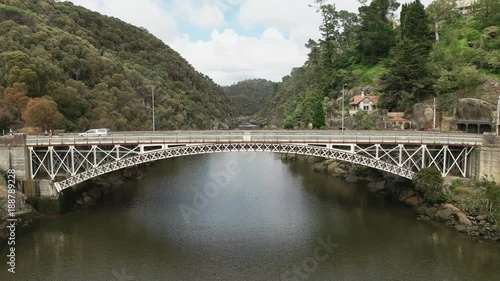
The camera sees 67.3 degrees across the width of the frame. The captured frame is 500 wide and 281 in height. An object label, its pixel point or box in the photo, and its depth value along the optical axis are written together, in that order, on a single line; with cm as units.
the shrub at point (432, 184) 3503
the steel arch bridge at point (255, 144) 3606
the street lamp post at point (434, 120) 5261
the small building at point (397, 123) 5756
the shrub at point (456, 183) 3588
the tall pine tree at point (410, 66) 5625
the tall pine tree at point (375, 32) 7500
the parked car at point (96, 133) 3866
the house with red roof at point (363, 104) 6531
